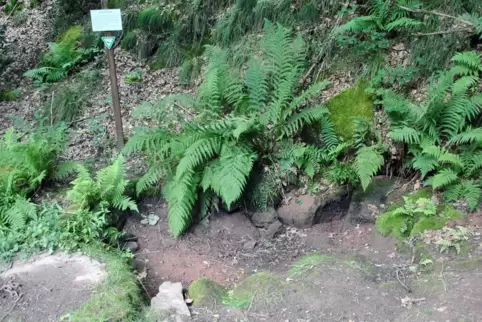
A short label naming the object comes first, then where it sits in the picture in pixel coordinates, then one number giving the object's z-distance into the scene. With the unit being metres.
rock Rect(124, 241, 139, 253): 5.44
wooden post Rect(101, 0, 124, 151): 6.04
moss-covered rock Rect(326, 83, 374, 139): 5.93
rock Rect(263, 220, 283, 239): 5.79
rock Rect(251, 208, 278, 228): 5.87
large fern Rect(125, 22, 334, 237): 5.48
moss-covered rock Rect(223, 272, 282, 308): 4.12
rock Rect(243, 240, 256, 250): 5.63
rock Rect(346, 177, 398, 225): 5.57
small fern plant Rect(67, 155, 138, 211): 5.28
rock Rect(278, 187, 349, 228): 5.71
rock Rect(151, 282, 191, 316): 4.04
